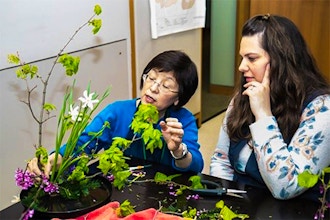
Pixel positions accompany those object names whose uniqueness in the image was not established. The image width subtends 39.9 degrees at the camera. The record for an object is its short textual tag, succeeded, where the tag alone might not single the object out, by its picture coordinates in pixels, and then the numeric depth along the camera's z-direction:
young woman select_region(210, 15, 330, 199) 1.29
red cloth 1.07
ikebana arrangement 1.11
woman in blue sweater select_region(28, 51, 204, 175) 1.54
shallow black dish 1.07
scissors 1.20
